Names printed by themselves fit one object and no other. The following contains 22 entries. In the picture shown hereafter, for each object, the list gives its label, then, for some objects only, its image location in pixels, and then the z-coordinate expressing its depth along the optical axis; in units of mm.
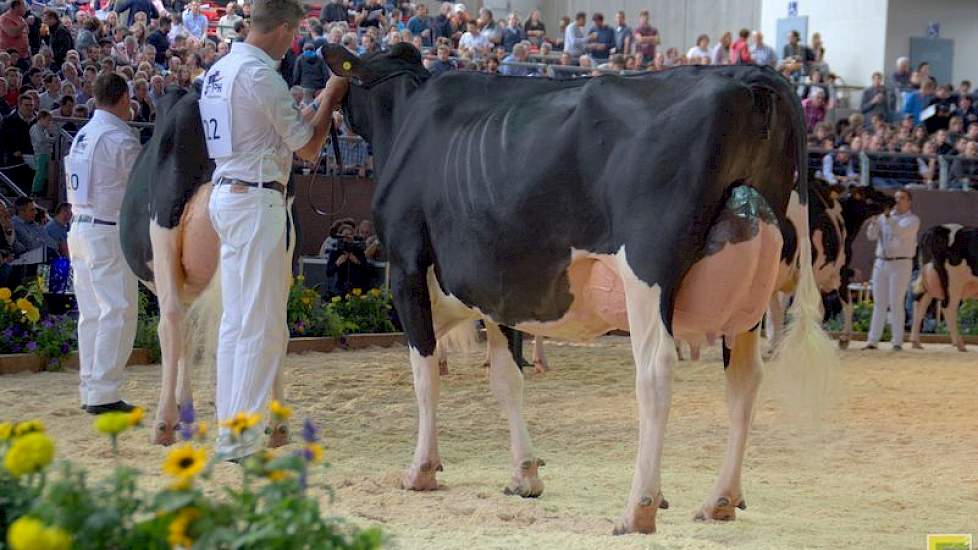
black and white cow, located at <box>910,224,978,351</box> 38984
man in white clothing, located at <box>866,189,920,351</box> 37656
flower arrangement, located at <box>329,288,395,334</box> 32187
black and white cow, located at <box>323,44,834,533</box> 11680
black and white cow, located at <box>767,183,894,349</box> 31953
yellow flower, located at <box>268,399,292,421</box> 6996
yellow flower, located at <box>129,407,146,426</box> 6223
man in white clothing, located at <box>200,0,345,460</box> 13641
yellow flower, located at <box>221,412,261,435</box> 6613
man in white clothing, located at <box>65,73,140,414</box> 18000
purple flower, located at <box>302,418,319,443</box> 6828
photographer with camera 33906
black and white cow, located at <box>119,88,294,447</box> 16250
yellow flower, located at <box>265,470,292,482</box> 6184
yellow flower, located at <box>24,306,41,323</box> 24359
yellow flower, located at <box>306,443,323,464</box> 6414
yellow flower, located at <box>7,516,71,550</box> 4930
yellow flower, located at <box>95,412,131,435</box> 5824
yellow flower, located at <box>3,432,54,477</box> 5695
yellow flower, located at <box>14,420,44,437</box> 6449
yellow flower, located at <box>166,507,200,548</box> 5707
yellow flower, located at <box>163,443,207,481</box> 5848
